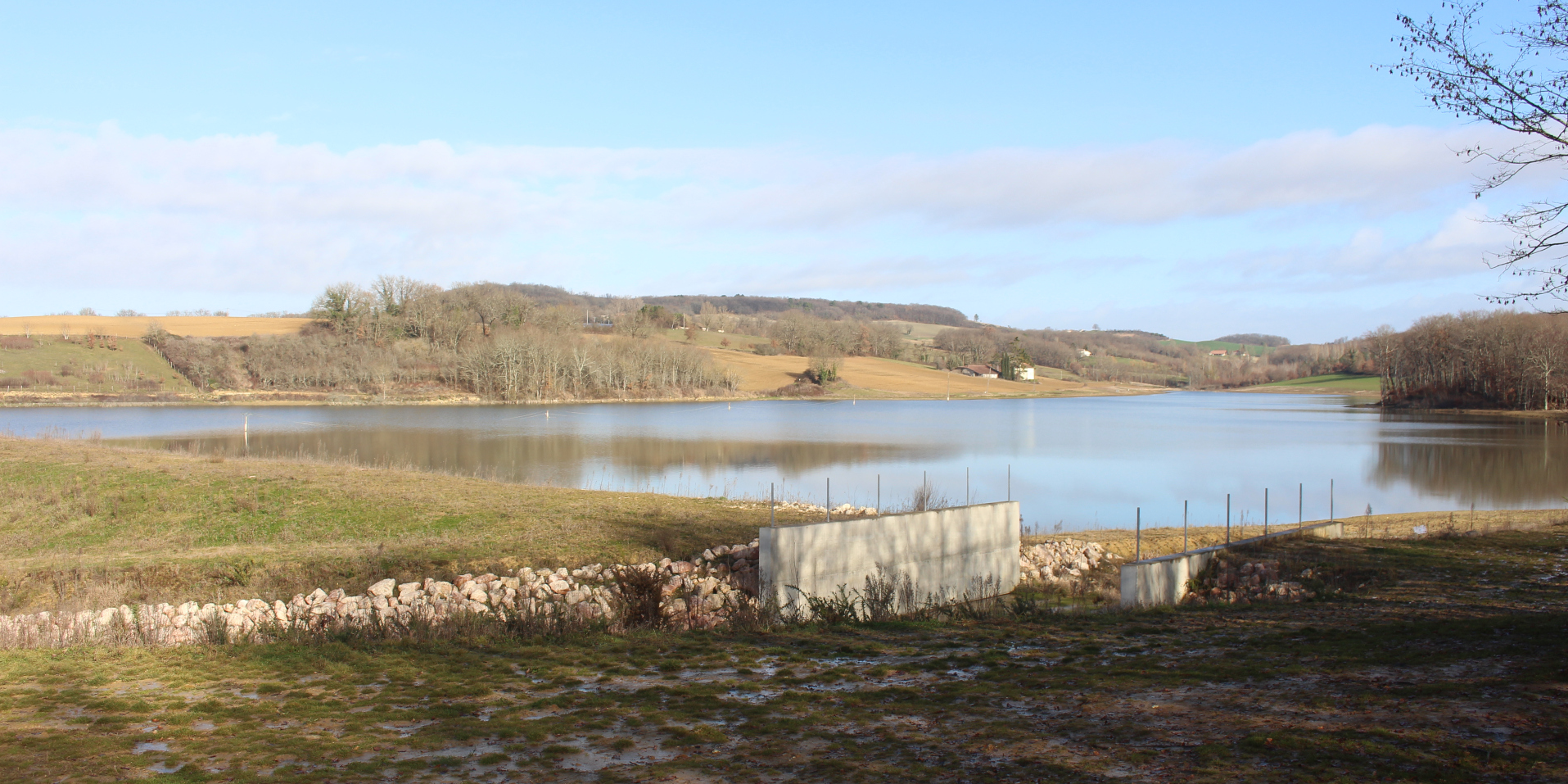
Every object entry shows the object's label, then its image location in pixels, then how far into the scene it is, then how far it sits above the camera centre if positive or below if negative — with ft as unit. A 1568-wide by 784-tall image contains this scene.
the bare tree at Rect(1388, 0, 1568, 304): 27.14 +9.01
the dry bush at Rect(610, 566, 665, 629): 30.68 -8.11
